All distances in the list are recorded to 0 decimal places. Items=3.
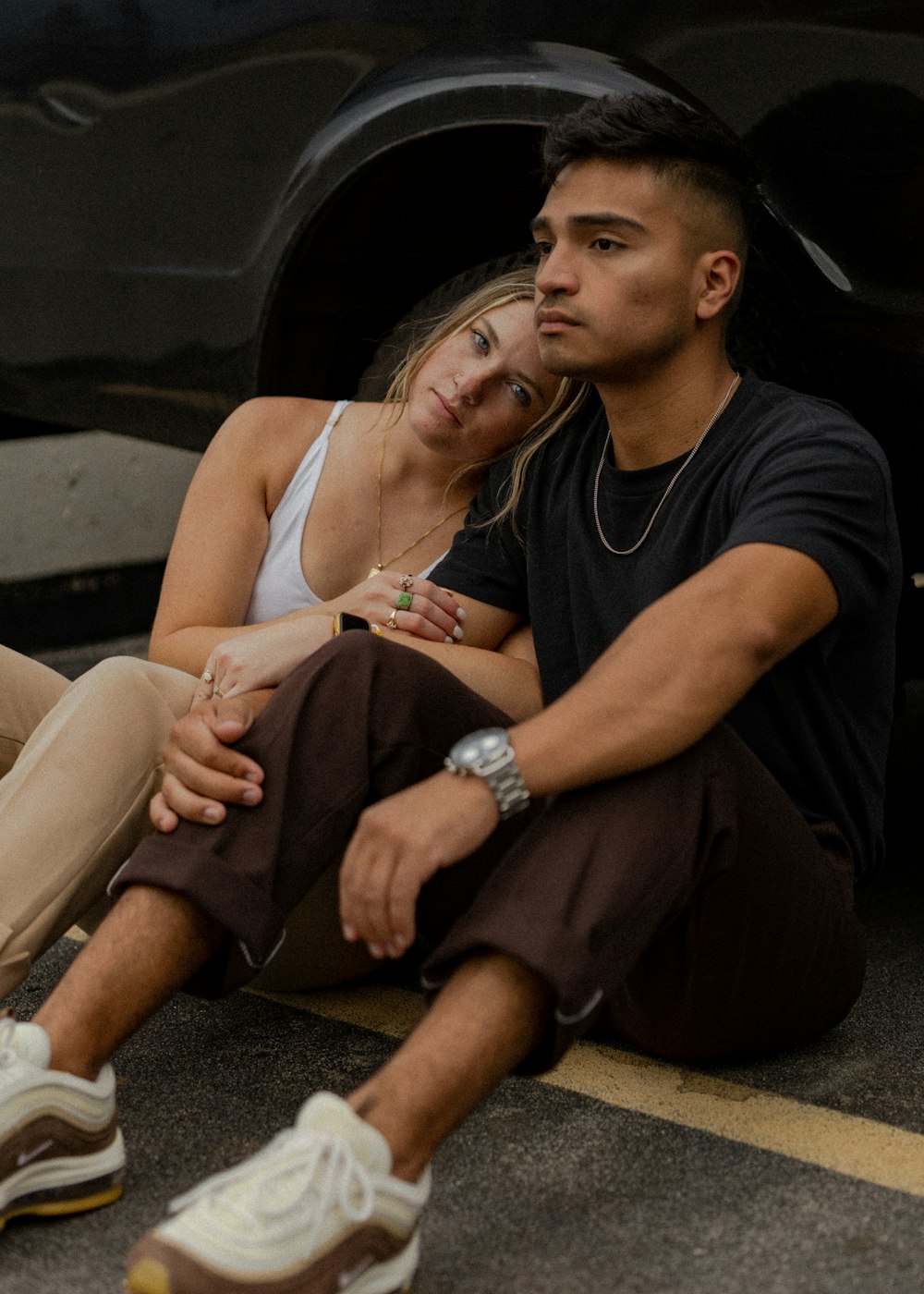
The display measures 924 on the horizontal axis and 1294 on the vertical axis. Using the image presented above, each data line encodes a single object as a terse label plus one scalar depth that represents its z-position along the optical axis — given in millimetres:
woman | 2105
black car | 2311
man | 1625
